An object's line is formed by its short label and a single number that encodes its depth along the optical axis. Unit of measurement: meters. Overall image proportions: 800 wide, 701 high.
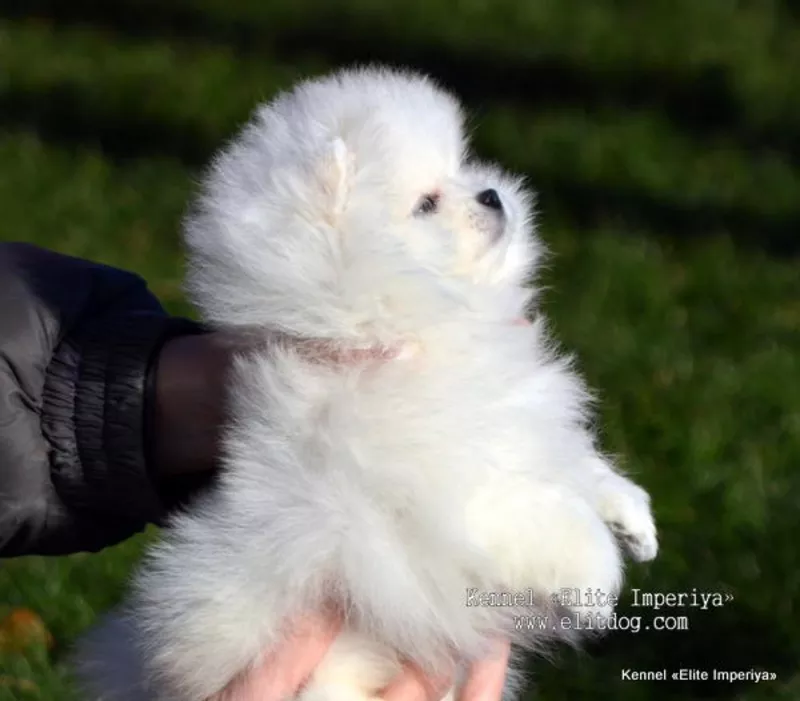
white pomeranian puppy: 4.12
